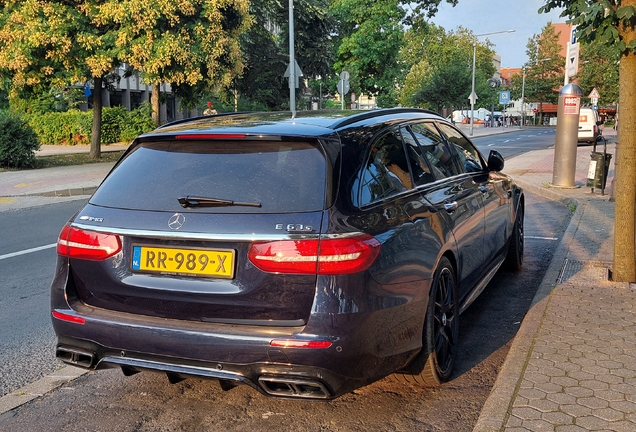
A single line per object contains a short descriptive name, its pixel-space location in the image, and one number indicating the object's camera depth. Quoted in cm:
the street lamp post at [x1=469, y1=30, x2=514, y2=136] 4659
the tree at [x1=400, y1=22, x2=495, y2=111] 5881
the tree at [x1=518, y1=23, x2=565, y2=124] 9106
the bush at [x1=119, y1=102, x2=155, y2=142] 3042
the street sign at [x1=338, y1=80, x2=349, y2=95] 2678
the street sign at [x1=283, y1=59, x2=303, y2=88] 2552
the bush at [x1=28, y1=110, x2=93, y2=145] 3109
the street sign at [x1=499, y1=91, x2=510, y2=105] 5319
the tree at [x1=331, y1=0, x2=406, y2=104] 4016
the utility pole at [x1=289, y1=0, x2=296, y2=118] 2562
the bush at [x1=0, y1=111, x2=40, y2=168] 1816
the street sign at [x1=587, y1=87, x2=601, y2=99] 3619
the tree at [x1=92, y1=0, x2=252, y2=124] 2019
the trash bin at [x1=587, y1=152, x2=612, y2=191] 1228
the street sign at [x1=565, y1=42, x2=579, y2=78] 1359
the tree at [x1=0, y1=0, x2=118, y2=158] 1959
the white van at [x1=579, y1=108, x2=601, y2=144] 3384
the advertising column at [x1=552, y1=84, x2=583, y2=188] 1345
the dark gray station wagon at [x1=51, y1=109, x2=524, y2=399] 303
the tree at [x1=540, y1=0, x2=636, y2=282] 552
